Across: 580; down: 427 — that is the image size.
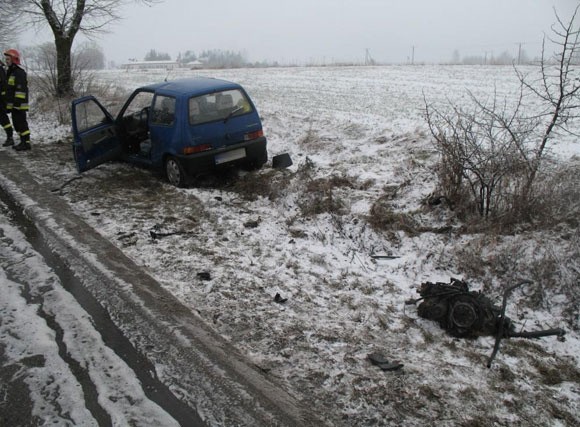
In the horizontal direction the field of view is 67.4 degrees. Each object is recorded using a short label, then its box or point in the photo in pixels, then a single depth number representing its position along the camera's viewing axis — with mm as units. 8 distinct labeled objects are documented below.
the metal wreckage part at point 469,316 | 3873
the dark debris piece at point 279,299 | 4258
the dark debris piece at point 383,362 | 3385
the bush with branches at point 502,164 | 5473
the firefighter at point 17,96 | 9883
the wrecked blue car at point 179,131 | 7195
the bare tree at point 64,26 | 15055
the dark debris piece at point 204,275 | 4602
